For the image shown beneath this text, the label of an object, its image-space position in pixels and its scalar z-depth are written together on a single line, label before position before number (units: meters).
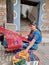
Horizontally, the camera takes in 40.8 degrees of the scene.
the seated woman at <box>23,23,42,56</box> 1.46
